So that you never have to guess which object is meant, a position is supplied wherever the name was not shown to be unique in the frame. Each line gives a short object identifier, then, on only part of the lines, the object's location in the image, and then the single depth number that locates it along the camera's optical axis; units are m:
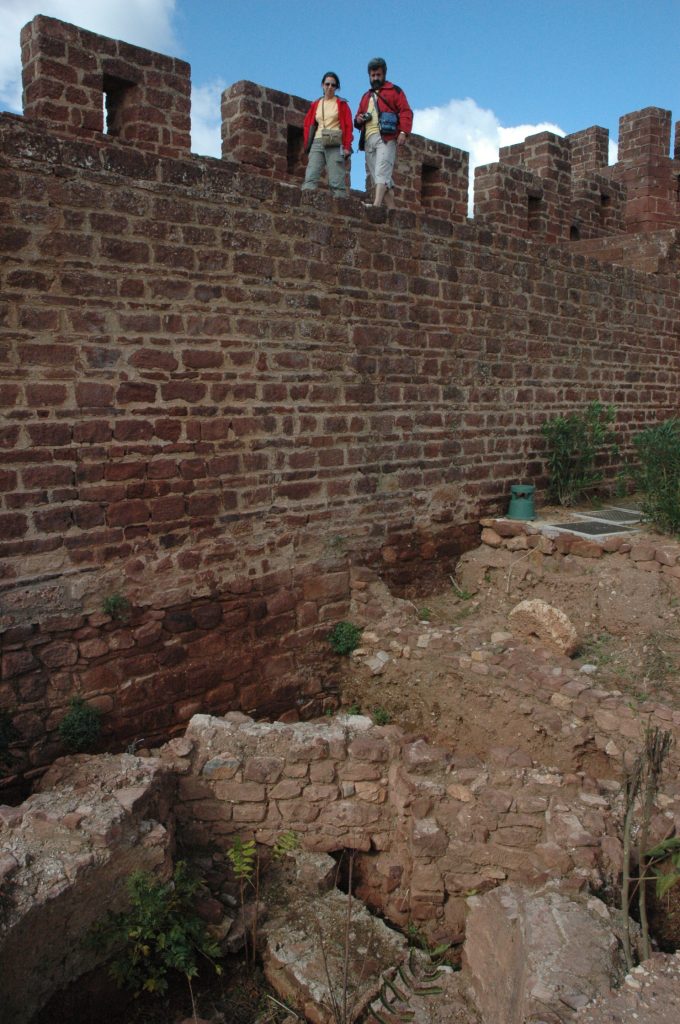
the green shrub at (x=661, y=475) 7.41
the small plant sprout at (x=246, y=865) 4.07
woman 6.60
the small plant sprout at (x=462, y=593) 7.36
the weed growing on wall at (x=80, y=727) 4.93
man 7.05
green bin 7.86
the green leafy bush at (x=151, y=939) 3.67
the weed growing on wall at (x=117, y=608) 5.09
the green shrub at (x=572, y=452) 8.35
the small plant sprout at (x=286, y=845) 4.46
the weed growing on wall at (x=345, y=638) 6.43
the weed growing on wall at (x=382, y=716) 6.09
